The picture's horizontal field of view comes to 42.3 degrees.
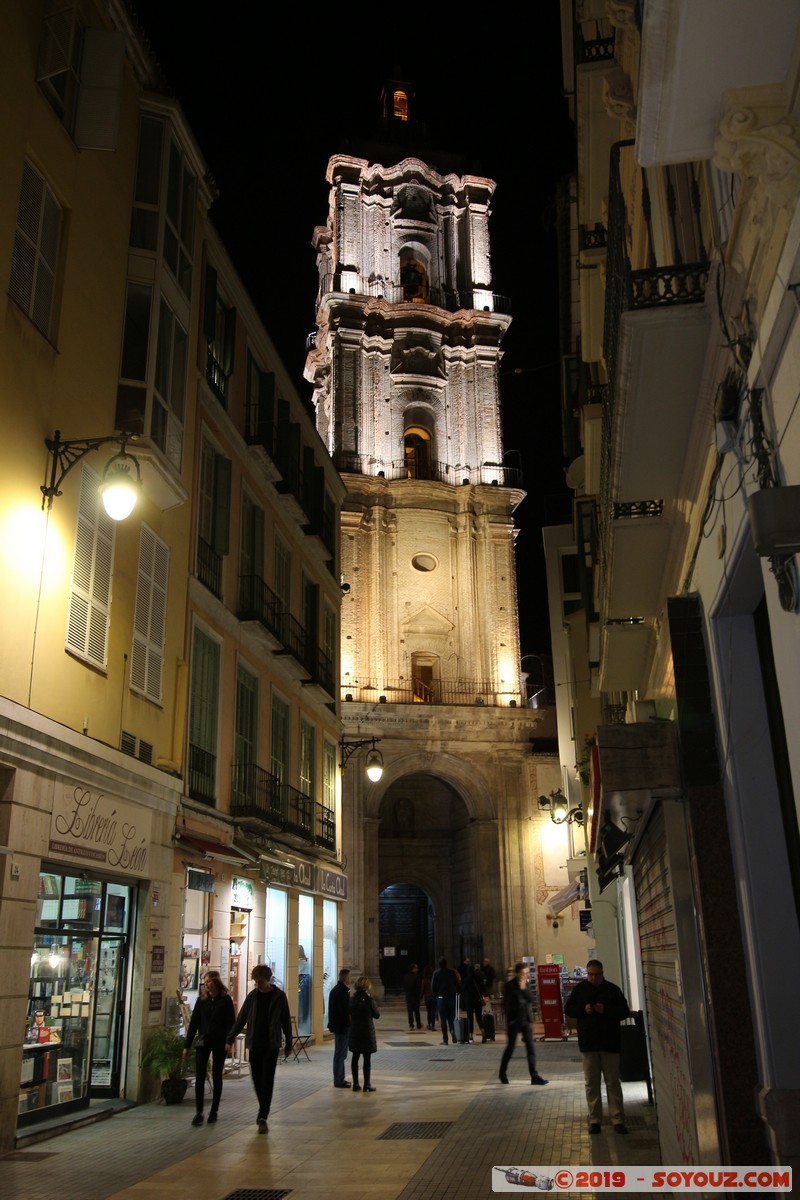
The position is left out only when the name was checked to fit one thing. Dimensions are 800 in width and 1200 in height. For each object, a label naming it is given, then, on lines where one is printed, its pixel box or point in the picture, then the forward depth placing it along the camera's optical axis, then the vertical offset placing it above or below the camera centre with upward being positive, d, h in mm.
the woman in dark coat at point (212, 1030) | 11461 -595
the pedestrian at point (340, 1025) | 14445 -718
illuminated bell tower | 40312 +15800
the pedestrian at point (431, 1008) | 26634 -967
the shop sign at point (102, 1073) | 12320 -1102
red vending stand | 22359 -676
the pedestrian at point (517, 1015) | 14945 -667
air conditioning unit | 4270 +1716
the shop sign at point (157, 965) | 13328 +115
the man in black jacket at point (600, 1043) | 10617 -761
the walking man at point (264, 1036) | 10844 -632
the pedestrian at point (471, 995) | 22734 -580
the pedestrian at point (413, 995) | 26906 -645
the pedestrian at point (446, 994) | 22391 -542
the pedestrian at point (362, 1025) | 14143 -717
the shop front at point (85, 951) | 10859 +273
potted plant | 12672 -1037
